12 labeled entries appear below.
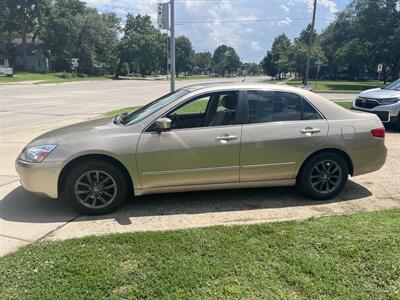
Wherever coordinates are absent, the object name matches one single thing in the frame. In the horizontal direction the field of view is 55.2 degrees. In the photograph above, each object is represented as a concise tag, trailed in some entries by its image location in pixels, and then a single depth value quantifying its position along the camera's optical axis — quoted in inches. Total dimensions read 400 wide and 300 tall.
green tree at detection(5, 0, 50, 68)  2659.9
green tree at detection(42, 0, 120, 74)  2733.8
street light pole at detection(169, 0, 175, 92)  519.2
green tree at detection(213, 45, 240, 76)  5797.2
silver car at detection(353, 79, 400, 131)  409.1
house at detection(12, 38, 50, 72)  3014.3
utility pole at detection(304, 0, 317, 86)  1293.1
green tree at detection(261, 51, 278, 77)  3939.5
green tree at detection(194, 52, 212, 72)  6097.4
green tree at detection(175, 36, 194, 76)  4680.1
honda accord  177.3
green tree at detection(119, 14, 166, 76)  3221.0
